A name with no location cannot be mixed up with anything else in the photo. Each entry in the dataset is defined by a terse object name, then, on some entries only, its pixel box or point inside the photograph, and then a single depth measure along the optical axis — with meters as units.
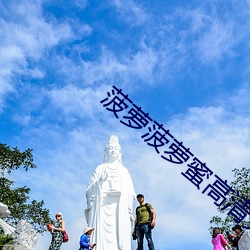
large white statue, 12.72
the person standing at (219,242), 9.18
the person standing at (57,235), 9.33
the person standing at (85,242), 8.67
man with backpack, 9.55
